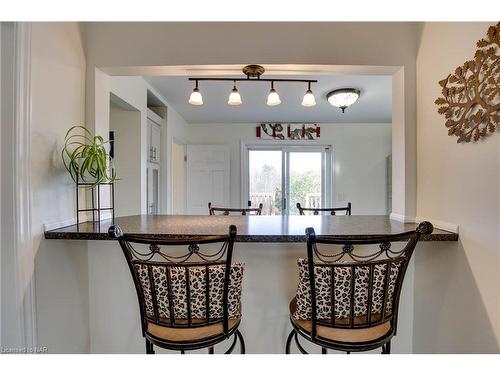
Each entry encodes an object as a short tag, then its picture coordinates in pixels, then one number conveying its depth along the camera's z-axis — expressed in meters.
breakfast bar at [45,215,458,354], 1.50
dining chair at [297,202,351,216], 2.29
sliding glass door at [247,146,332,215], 4.55
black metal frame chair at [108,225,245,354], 0.96
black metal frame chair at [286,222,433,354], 0.97
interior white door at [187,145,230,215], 4.36
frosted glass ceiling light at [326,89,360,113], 2.93
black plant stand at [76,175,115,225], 1.48
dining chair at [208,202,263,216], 2.27
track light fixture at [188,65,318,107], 2.18
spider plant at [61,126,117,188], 1.43
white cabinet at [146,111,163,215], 3.07
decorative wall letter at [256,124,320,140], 4.44
